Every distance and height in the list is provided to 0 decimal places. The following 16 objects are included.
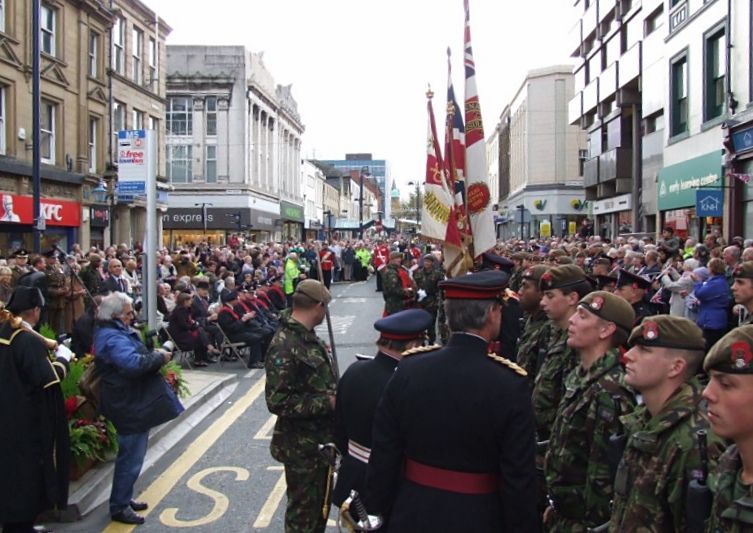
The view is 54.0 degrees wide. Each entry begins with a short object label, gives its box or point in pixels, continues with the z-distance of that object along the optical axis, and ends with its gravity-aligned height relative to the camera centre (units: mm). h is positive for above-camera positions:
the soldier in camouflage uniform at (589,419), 3592 -819
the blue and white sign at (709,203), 17375 +1295
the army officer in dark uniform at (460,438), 3150 -793
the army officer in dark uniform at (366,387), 4219 -754
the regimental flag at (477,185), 8180 +801
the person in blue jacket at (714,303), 10250 -631
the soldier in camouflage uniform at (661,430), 2879 -707
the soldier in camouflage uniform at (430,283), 13672 -500
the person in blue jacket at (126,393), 5918 -1139
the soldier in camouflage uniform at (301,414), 4871 -1036
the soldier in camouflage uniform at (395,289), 13117 -584
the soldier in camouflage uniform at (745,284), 7645 -272
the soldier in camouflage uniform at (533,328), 6062 -606
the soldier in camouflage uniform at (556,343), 4777 -588
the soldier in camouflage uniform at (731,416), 2465 -539
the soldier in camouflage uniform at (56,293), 13578 -708
